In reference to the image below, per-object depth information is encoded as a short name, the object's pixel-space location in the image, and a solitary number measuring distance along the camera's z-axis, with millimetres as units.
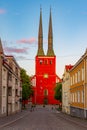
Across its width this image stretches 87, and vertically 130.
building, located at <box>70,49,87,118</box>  24100
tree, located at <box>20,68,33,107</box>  57122
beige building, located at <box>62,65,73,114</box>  37216
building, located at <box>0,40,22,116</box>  28640
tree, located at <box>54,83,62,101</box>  65050
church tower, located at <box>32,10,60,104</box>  83766
